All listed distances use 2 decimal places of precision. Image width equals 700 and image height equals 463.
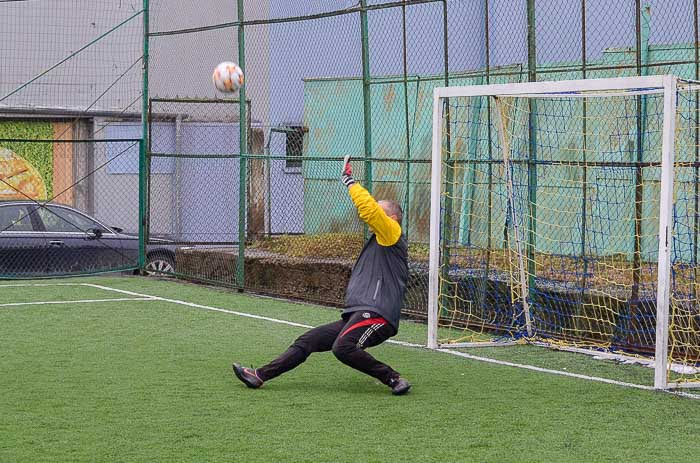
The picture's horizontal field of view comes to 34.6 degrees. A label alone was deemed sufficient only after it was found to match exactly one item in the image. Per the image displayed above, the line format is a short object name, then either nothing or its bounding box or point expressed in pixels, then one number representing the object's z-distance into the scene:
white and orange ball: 11.83
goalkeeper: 8.37
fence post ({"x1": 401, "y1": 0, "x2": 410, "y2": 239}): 12.91
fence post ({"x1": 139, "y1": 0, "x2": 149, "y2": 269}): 17.00
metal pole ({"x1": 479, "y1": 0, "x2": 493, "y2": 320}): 11.84
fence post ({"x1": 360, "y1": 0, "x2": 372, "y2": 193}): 13.16
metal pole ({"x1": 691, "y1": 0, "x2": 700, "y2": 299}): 10.16
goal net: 9.69
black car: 16.69
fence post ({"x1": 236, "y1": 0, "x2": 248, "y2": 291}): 15.22
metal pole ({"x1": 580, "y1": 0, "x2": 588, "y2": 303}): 10.91
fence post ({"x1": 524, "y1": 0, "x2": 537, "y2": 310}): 11.39
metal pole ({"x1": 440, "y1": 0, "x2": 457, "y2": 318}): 12.23
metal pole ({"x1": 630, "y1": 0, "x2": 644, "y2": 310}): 10.29
